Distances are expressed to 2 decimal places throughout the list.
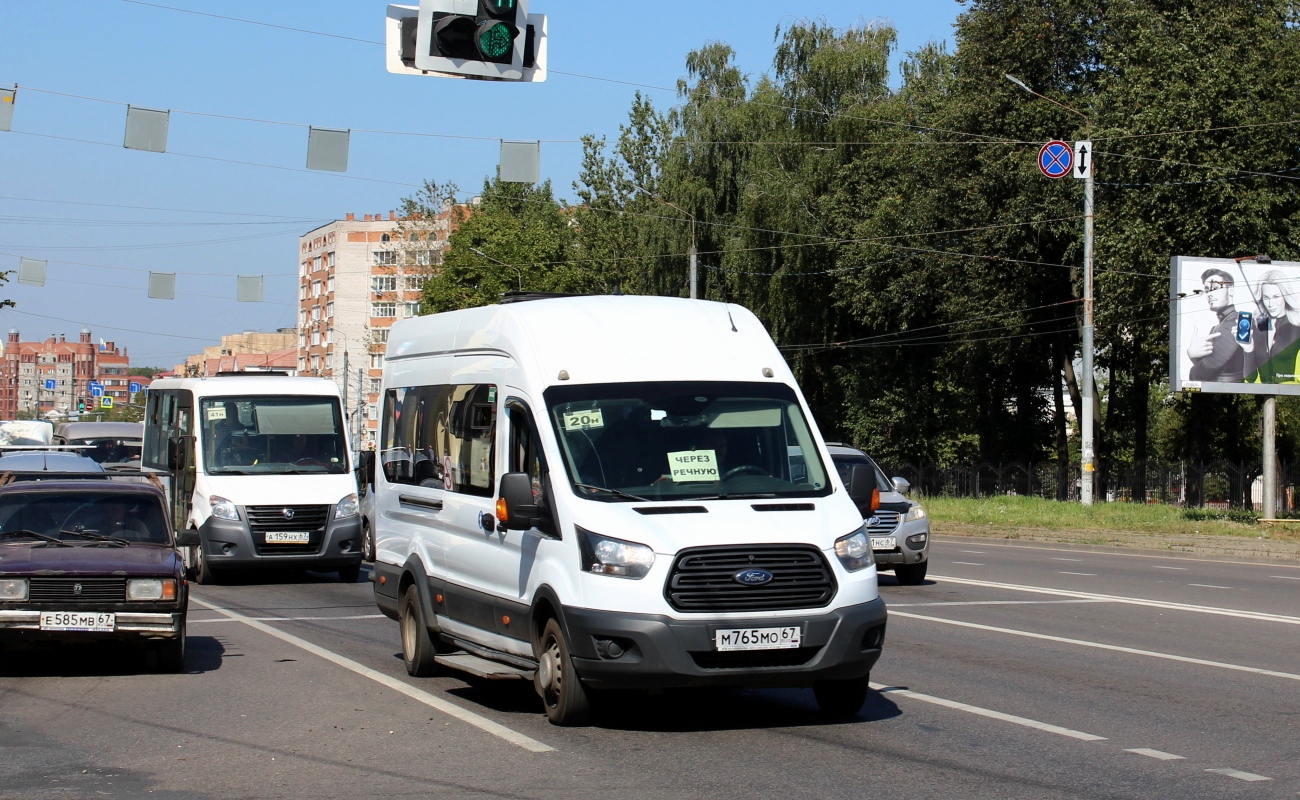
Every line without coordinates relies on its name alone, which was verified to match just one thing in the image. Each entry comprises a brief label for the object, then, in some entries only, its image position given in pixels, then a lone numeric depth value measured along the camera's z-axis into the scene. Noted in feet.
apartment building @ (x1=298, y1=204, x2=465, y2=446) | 435.94
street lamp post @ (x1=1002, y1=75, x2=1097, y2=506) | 115.85
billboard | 106.42
